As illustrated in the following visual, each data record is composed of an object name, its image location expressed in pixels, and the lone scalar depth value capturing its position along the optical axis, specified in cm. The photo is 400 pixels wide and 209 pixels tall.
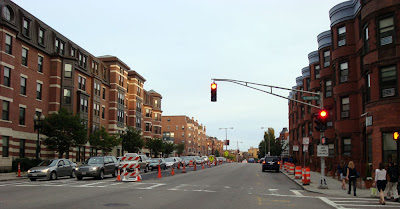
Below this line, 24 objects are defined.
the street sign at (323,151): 2057
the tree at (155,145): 7262
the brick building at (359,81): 2330
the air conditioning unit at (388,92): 2327
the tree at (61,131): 3634
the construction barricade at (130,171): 2420
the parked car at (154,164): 4059
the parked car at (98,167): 2550
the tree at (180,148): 10462
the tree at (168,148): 8206
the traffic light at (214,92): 2283
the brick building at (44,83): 3500
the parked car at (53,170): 2498
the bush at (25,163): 3416
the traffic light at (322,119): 2050
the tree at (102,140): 4747
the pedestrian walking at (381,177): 1503
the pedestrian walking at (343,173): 2025
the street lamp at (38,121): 3183
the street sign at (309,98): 2144
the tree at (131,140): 5887
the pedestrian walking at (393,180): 1593
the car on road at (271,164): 4062
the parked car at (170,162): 4822
